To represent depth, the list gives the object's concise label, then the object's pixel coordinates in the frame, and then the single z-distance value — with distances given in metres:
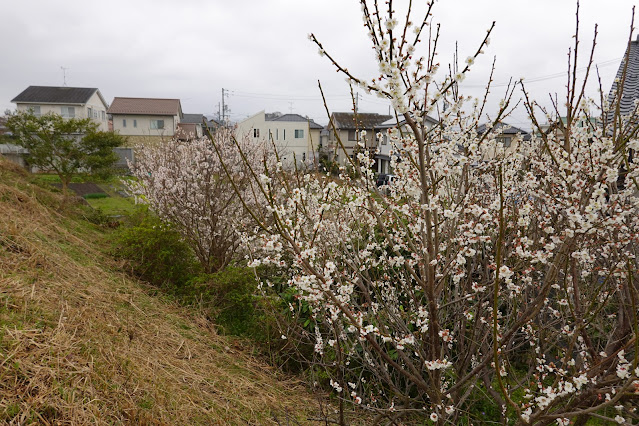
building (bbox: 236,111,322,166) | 36.69
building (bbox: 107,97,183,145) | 36.97
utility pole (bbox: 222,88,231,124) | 40.75
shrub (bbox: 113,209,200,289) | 6.76
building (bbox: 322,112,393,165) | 36.89
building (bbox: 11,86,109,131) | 35.59
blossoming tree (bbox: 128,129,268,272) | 7.13
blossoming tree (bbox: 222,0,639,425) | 2.03
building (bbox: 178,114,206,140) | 48.67
